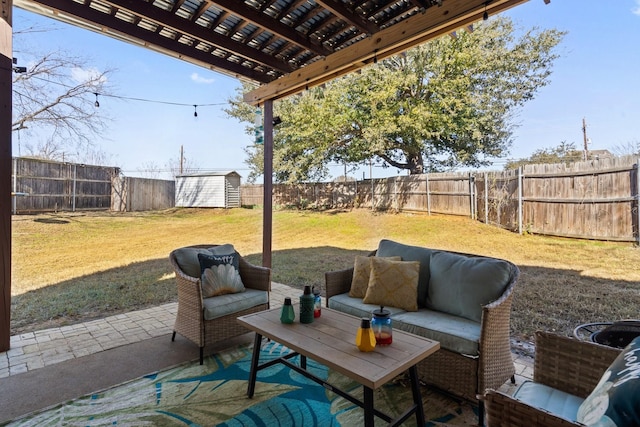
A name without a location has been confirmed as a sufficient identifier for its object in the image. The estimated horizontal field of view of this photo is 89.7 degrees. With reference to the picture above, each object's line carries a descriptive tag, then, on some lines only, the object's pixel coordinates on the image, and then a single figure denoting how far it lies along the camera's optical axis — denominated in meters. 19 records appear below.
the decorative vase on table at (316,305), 2.06
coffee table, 1.44
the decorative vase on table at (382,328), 1.69
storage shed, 13.20
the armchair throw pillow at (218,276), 2.71
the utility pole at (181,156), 19.36
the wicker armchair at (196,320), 2.45
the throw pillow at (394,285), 2.42
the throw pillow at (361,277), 2.67
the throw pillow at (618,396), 0.84
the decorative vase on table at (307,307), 2.01
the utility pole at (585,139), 11.74
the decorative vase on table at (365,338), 1.62
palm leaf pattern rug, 1.79
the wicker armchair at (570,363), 1.38
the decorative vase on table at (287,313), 2.00
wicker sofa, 1.83
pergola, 2.49
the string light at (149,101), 4.66
